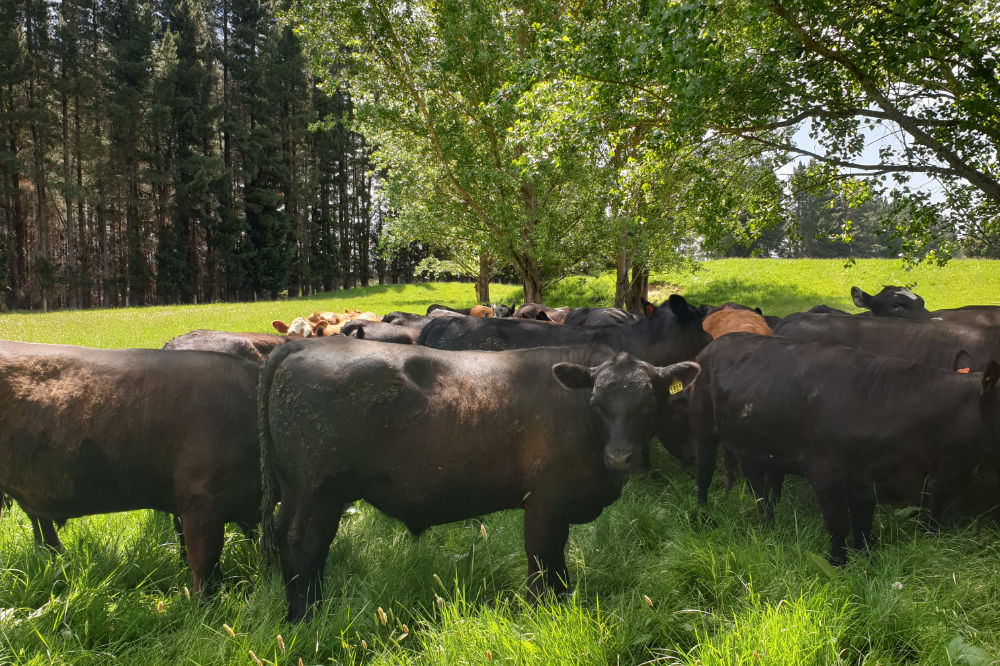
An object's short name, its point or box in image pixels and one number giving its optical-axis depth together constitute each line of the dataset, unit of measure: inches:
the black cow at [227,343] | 293.9
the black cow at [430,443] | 160.1
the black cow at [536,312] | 510.3
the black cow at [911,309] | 324.2
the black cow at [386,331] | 372.2
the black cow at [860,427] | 178.4
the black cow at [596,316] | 440.9
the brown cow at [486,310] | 552.1
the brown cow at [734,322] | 347.9
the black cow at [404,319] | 472.4
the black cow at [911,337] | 252.8
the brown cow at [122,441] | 161.2
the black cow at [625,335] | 291.9
